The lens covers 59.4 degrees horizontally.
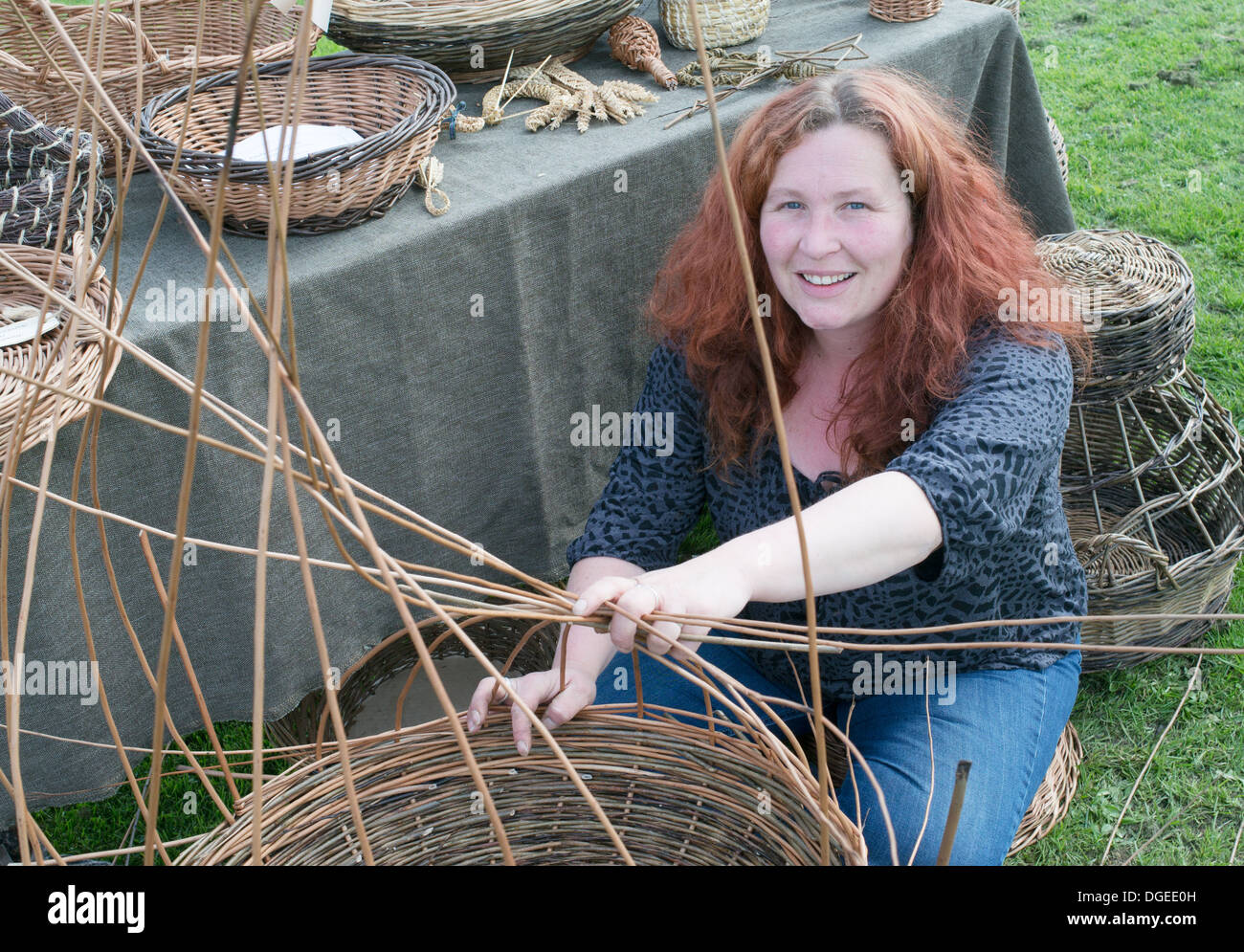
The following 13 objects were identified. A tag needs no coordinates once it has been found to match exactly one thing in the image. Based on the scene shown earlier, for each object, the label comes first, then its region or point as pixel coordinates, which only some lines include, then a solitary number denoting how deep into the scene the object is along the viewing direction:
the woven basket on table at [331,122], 1.23
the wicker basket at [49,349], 0.96
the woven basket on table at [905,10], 1.88
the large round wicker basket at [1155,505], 1.61
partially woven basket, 0.87
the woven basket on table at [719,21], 1.75
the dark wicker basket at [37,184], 1.24
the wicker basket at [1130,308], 1.56
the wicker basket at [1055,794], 1.39
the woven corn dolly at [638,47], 1.70
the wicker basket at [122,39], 1.58
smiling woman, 0.97
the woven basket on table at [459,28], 1.60
